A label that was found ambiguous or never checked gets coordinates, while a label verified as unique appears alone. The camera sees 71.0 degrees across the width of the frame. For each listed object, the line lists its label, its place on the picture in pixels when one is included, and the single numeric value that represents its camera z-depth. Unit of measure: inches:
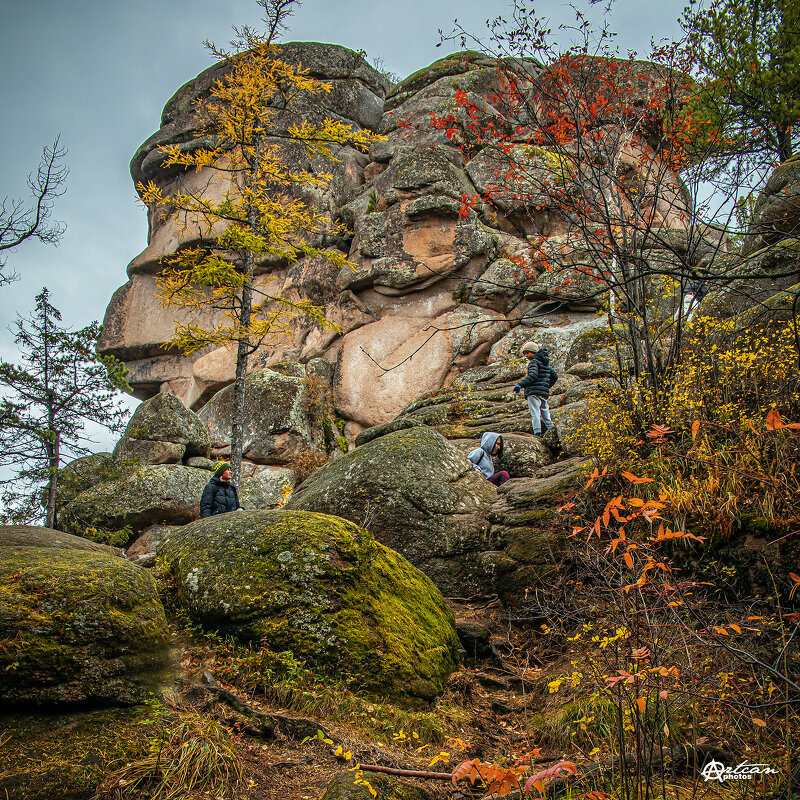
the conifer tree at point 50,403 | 607.8
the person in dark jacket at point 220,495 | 378.9
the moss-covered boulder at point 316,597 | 177.8
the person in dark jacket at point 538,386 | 437.4
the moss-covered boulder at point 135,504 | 585.9
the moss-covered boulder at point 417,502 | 281.1
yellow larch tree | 528.1
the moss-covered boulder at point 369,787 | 121.9
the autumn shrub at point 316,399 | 756.0
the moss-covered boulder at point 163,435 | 668.1
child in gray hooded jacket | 366.9
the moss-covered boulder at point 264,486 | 637.3
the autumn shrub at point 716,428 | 188.4
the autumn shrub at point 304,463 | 691.4
